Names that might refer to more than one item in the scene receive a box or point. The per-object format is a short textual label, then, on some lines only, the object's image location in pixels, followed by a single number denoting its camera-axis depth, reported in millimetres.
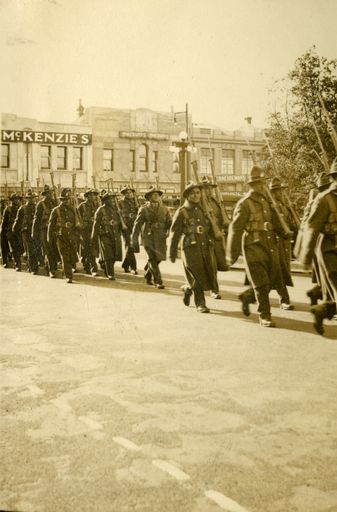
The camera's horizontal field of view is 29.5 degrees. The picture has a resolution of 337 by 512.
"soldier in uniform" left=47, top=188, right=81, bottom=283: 14438
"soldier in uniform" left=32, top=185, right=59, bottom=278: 16547
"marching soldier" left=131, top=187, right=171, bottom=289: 13055
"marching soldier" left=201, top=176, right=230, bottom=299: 11542
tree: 8336
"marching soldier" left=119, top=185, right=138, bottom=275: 16888
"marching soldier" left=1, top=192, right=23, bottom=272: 19312
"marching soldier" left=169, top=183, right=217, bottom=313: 10094
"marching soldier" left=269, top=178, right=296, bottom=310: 9938
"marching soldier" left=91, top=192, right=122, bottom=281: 14914
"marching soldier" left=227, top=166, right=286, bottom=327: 8781
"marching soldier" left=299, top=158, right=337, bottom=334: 6660
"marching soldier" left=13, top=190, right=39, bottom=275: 16828
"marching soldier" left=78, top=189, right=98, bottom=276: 15930
